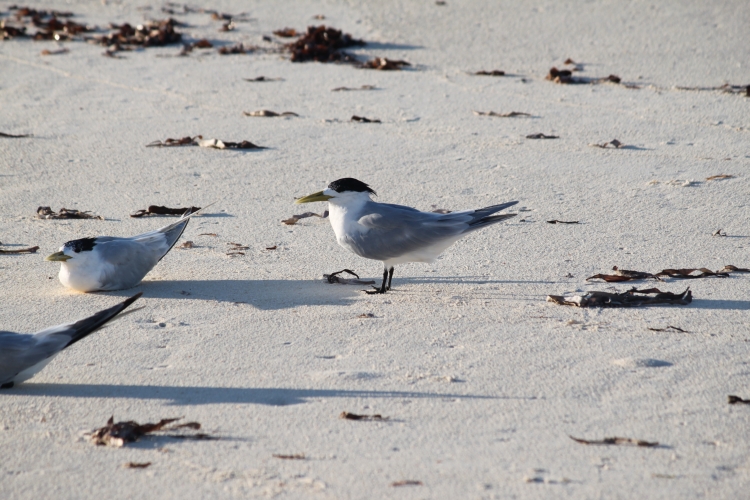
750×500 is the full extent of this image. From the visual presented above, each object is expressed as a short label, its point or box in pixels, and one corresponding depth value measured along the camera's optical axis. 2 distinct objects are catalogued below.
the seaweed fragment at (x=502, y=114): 12.32
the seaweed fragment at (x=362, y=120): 12.22
